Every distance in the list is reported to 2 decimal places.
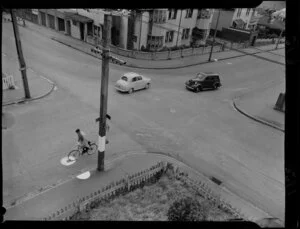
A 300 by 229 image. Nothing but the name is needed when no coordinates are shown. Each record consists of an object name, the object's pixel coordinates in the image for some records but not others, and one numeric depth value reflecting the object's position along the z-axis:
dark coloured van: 16.22
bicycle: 8.88
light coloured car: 14.65
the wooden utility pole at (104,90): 6.37
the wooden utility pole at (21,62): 10.09
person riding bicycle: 8.70
